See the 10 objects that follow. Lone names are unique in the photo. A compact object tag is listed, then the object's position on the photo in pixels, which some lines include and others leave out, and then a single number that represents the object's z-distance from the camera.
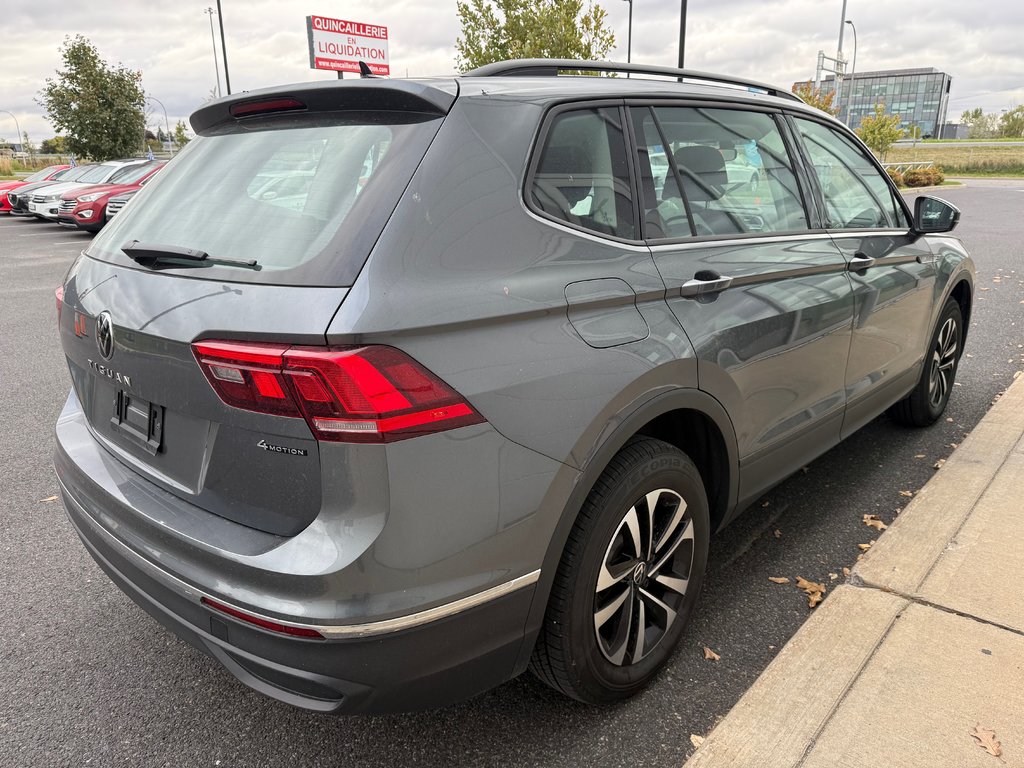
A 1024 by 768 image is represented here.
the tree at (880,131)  35.09
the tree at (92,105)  29.80
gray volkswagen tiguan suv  1.65
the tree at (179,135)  61.84
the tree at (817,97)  32.12
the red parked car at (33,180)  23.03
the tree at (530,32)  24.09
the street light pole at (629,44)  39.77
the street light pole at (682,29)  18.98
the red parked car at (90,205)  16.56
